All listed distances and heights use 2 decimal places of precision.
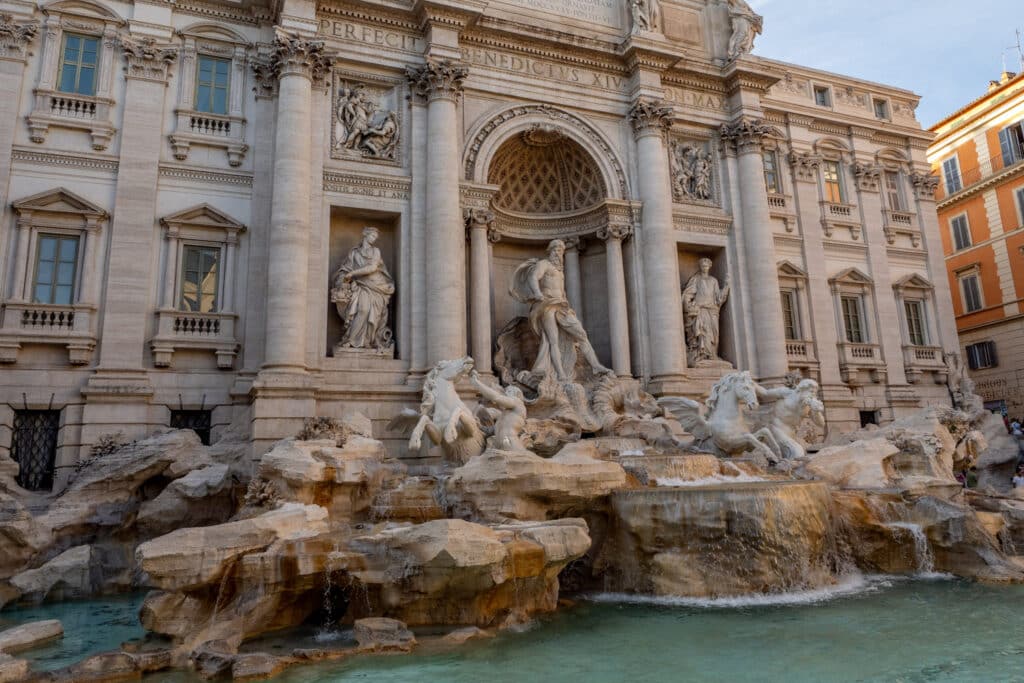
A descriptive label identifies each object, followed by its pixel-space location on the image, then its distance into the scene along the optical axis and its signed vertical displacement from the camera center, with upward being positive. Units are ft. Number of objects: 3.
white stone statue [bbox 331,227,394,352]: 48.78 +12.62
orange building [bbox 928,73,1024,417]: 81.61 +27.91
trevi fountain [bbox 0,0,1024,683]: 25.03 +7.73
